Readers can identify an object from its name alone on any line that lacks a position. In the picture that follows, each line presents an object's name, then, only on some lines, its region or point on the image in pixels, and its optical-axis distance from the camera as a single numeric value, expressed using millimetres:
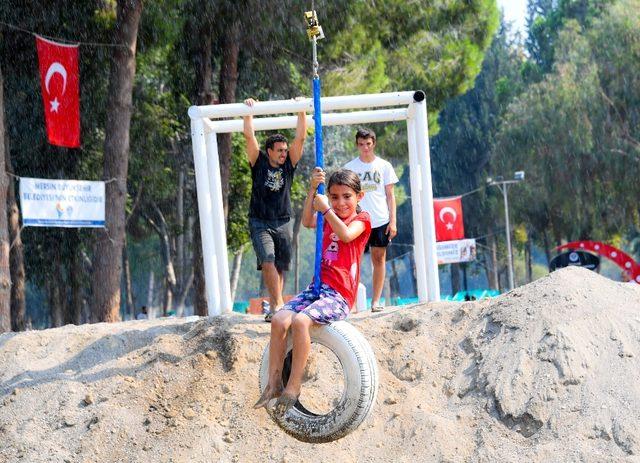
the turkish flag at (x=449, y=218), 35906
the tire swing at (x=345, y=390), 7039
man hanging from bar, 9812
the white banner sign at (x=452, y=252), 37656
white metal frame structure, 10719
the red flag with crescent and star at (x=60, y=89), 16859
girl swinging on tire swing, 7000
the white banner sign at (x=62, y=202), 15852
